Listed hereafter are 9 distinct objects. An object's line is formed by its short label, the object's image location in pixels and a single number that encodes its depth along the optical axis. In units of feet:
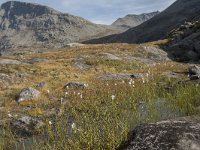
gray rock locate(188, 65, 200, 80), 68.21
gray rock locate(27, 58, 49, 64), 106.90
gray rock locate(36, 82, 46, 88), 69.21
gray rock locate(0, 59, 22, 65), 99.84
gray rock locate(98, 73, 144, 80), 77.97
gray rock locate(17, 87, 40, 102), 58.11
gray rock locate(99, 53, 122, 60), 112.94
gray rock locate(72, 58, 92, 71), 99.40
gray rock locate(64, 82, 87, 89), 64.54
